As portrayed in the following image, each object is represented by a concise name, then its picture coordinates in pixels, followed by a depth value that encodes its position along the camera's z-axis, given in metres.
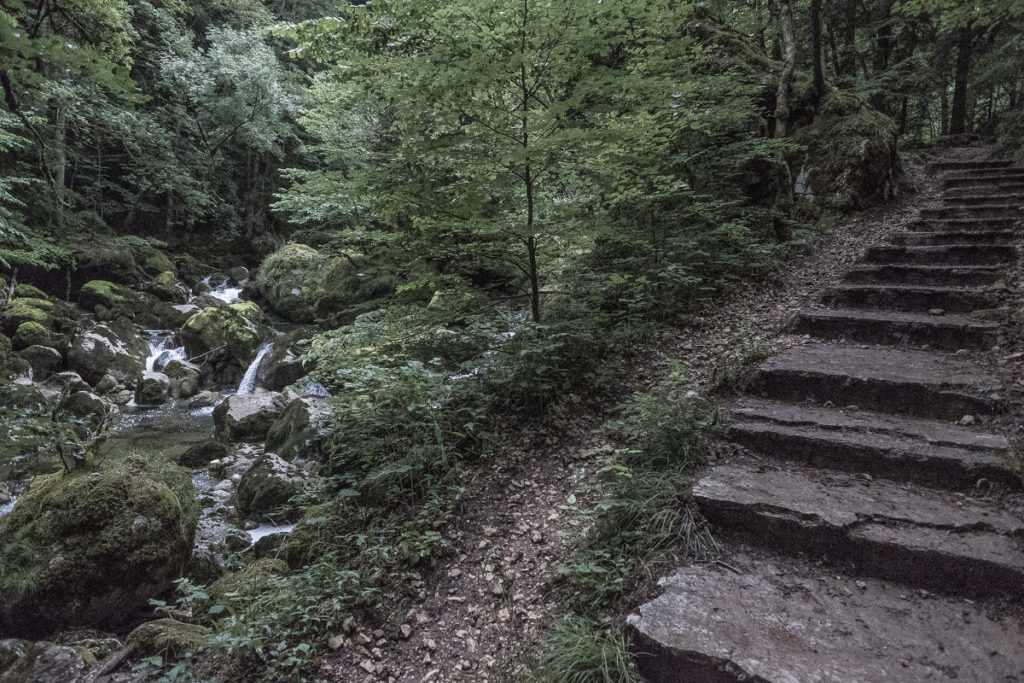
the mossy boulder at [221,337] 13.15
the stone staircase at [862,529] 2.07
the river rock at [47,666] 3.47
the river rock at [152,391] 11.42
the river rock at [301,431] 7.23
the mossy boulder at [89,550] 4.14
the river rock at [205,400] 11.42
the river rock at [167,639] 3.13
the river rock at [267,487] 6.23
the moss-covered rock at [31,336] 11.43
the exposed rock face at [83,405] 9.97
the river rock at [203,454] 8.05
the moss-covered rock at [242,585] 3.52
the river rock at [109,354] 11.76
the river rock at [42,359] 11.05
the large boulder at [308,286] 13.82
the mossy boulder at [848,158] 8.27
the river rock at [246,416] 9.12
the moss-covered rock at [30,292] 12.72
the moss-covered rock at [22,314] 11.68
